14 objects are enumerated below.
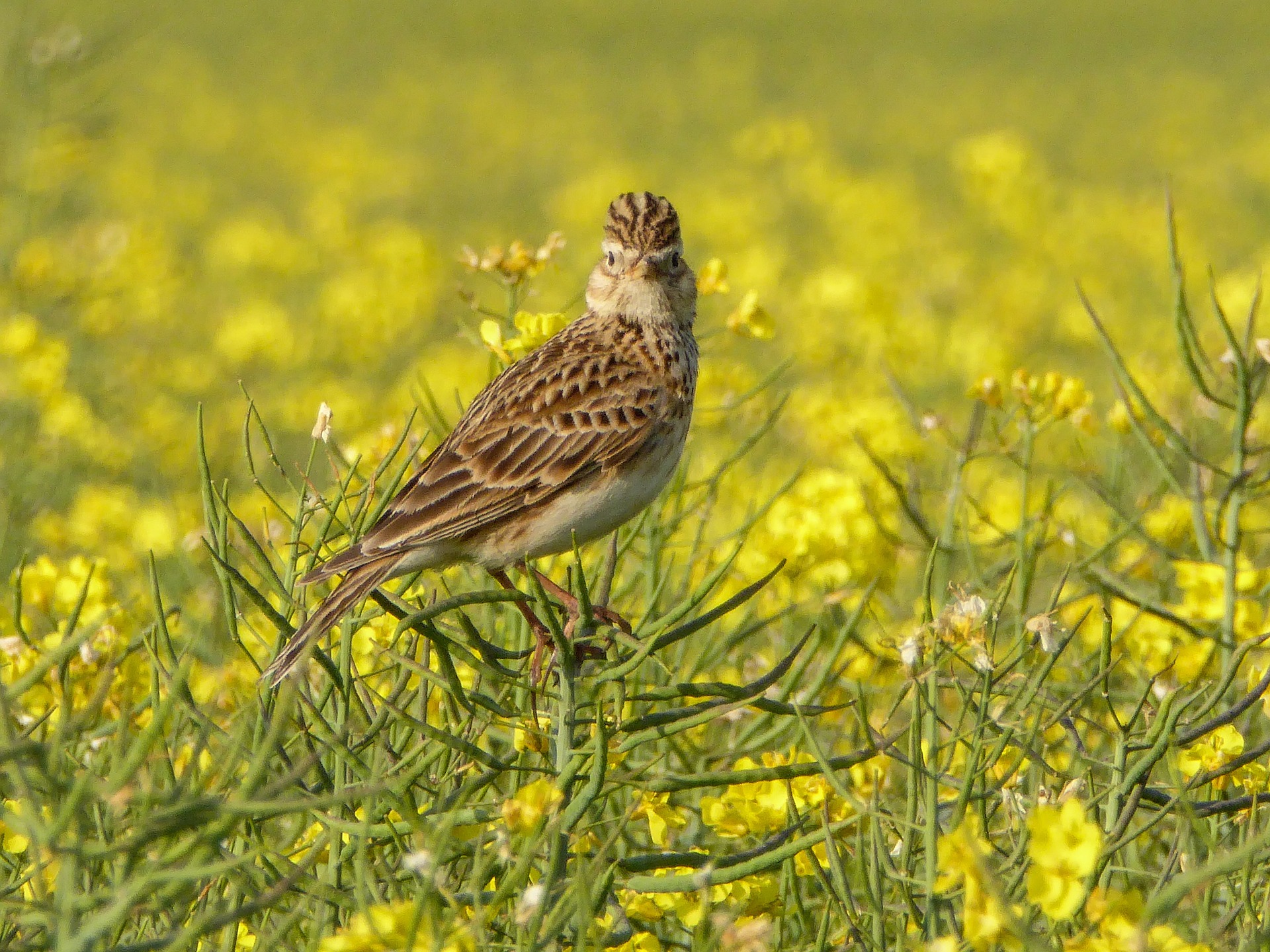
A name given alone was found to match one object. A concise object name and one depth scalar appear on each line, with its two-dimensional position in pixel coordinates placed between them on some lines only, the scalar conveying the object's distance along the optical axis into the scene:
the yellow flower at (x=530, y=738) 6.50
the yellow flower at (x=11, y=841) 6.71
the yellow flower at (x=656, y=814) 6.54
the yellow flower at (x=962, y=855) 4.40
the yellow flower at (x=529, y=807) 5.26
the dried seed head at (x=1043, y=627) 6.18
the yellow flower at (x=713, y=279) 10.41
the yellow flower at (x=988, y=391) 10.07
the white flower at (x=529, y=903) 4.88
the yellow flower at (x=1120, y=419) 10.87
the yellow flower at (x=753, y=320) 10.23
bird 9.01
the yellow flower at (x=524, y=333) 9.23
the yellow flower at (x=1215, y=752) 6.78
